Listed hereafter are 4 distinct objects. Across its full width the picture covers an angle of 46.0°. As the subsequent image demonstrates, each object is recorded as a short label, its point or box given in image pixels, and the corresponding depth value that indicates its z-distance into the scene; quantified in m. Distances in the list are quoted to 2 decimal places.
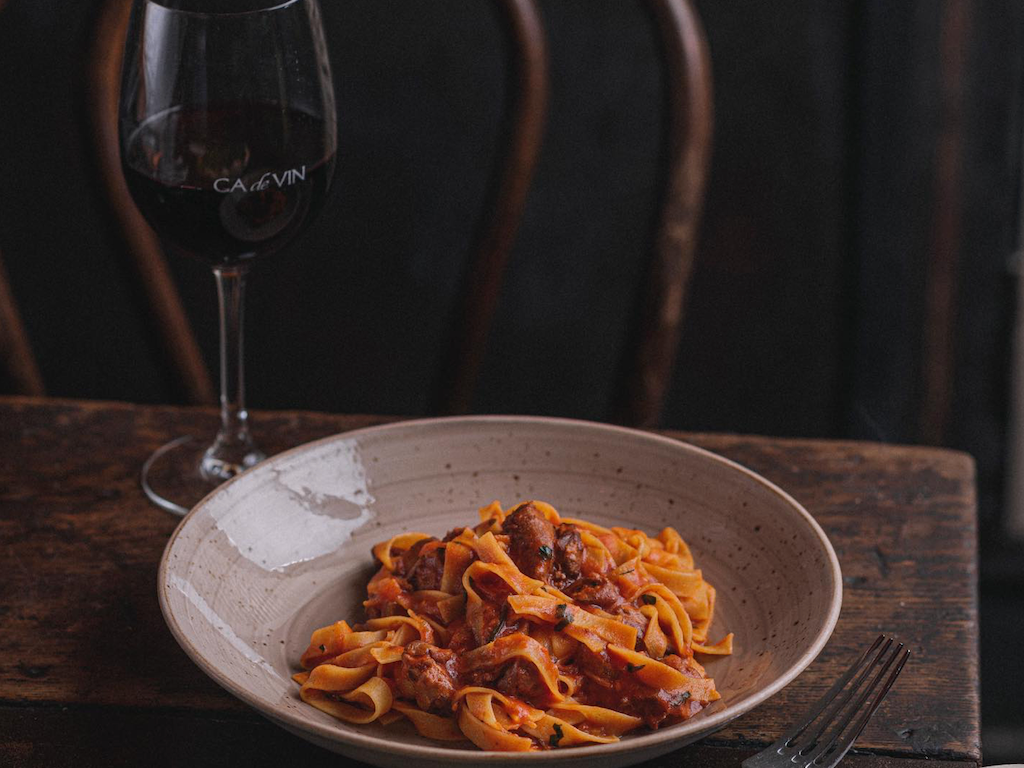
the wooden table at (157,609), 1.05
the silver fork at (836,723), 0.97
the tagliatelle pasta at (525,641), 0.97
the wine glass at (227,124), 1.23
